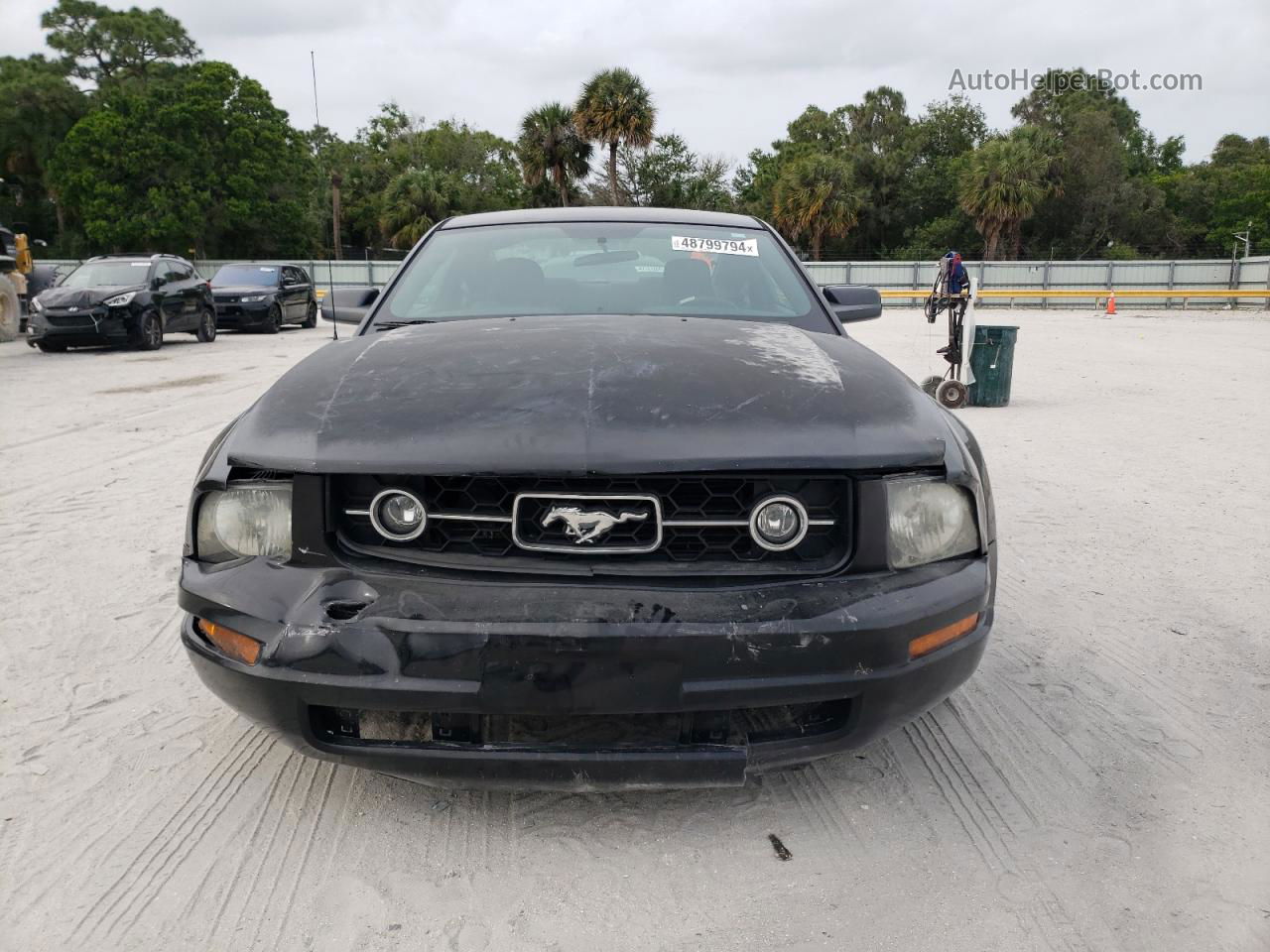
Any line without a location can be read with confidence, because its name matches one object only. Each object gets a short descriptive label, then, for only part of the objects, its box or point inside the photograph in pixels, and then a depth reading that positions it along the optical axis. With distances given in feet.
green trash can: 30.99
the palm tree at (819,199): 142.10
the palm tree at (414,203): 146.72
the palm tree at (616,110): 131.95
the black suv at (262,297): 63.41
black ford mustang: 6.20
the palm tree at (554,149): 137.08
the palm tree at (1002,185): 138.82
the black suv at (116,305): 47.19
